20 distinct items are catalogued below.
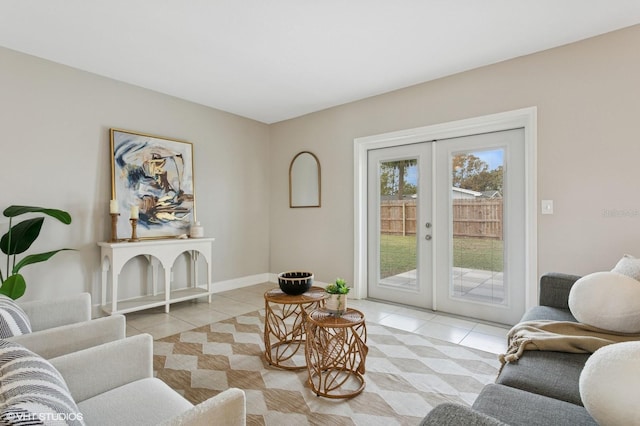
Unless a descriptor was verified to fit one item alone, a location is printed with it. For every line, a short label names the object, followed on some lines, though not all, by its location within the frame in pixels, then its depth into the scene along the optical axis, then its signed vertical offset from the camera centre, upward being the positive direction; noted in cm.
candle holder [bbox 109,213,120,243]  323 -13
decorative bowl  229 -51
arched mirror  445 +48
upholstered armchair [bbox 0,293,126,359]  127 -52
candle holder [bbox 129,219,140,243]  332 -17
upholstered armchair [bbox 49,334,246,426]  95 -64
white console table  312 -51
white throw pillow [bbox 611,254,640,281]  165 -29
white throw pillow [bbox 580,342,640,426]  71 -40
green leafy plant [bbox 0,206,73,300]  255 -16
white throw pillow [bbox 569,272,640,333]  148 -43
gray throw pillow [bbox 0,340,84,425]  61 -38
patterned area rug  175 -108
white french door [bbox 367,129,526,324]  306 -12
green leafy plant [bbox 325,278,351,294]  204 -48
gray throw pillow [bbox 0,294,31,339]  121 -42
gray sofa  76 -63
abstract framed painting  339 +35
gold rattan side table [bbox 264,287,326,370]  223 -99
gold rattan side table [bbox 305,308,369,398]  189 -93
